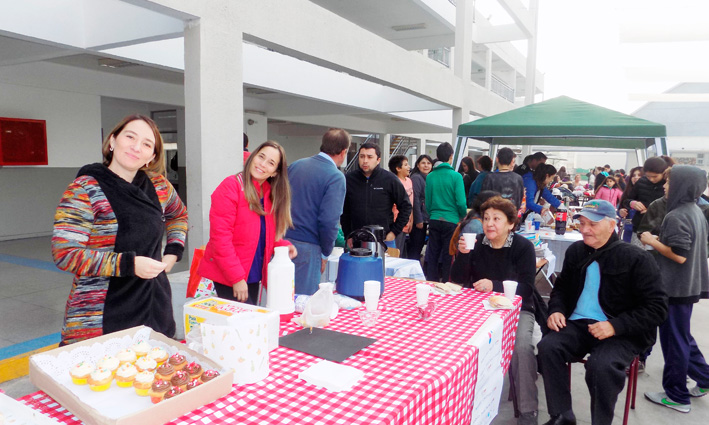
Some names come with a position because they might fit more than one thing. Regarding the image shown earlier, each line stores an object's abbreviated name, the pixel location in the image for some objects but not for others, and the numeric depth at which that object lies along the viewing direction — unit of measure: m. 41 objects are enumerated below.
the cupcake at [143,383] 1.15
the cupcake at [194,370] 1.19
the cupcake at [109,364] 1.20
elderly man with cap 2.27
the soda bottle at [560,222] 5.09
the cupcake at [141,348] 1.30
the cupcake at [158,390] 1.10
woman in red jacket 2.20
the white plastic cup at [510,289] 2.27
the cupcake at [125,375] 1.18
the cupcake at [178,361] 1.22
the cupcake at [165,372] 1.16
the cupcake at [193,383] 1.15
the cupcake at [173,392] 1.10
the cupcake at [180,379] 1.14
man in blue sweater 2.82
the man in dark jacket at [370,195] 4.14
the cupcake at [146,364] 1.22
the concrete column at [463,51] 8.44
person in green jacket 4.89
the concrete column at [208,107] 3.37
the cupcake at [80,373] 1.18
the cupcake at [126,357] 1.25
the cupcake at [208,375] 1.19
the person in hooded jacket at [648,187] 4.23
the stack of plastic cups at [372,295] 1.90
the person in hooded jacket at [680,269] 2.79
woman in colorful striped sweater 1.53
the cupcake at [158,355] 1.28
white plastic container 1.77
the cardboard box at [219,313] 1.41
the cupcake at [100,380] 1.16
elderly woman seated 2.55
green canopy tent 4.61
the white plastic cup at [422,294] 2.01
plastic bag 1.78
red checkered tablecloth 1.14
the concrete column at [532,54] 12.39
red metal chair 2.46
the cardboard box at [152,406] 0.99
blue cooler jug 2.14
